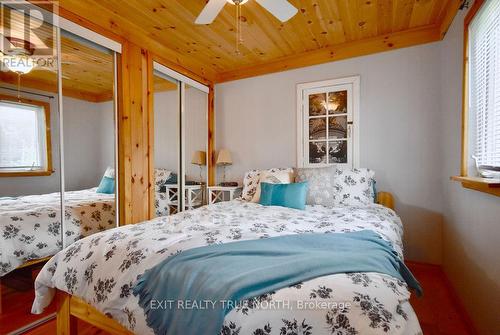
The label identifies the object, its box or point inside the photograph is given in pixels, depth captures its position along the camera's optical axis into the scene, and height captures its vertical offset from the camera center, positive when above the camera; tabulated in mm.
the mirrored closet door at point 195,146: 3012 +209
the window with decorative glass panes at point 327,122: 2678 +465
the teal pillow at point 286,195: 2136 -314
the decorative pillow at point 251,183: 2652 -252
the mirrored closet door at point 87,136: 1874 +213
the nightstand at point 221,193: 3068 -424
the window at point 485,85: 1360 +486
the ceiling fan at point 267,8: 1641 +1099
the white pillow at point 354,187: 2242 -247
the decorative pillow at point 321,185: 2242 -227
